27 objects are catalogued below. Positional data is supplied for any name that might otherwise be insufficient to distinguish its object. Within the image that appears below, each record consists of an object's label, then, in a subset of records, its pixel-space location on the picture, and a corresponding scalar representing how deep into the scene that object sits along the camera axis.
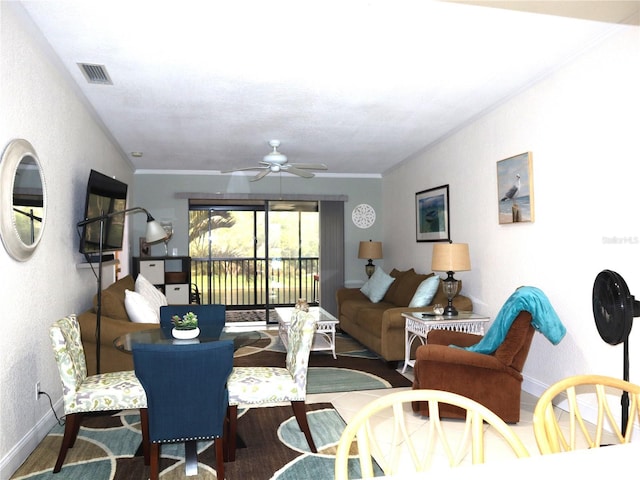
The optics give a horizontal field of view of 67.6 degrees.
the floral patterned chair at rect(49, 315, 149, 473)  2.58
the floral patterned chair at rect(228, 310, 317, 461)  2.81
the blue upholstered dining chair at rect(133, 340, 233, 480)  2.18
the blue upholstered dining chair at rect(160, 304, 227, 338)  3.83
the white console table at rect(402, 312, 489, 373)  4.28
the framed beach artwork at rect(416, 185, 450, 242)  5.63
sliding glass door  8.23
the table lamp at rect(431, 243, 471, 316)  4.46
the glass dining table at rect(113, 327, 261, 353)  2.82
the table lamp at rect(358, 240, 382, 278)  7.52
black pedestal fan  2.29
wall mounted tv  3.93
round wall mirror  2.45
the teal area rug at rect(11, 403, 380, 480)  2.62
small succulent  2.93
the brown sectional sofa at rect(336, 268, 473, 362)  4.81
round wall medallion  8.05
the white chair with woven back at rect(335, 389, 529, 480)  1.21
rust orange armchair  3.11
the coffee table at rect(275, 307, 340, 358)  5.32
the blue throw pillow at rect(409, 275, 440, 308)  5.00
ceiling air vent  3.40
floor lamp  3.52
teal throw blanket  3.02
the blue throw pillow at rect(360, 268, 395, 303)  6.44
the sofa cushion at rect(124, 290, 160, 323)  4.09
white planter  2.89
